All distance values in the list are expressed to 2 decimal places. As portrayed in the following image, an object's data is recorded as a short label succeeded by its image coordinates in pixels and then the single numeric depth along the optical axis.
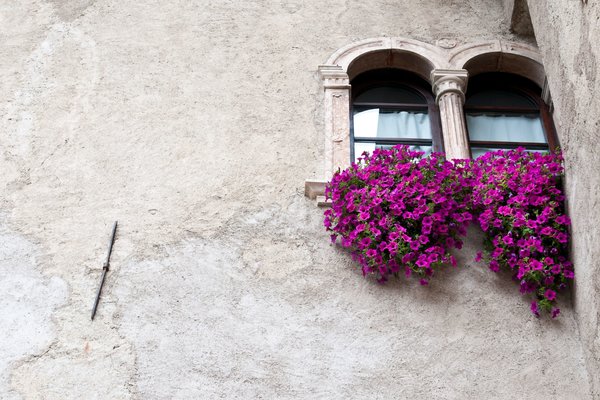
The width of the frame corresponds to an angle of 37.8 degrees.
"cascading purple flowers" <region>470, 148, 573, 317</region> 4.36
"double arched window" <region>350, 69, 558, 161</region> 5.48
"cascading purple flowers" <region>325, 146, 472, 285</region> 4.41
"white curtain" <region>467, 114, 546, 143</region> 5.56
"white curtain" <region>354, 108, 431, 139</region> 5.52
